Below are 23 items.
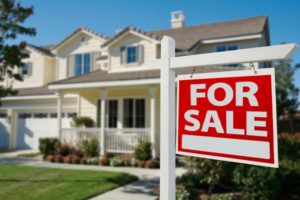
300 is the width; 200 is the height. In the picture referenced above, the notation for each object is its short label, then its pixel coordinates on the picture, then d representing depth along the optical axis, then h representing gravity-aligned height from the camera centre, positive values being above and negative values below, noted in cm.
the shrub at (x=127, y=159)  1238 -167
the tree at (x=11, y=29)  918 +287
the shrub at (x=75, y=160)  1306 -178
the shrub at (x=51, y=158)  1335 -174
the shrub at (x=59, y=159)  1328 -177
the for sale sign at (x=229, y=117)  227 +3
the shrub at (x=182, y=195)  663 -168
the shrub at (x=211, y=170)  725 -124
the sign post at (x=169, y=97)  269 +23
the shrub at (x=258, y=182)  655 -137
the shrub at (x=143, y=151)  1236 -130
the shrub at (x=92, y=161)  1277 -178
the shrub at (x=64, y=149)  1379 -139
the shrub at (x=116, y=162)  1237 -177
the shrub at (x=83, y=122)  1592 -12
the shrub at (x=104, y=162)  1255 -179
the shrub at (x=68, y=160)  1315 -179
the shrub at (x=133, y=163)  1220 -177
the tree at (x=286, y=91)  1910 +204
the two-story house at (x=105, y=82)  1373 +186
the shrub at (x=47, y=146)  1396 -125
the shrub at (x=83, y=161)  1293 -181
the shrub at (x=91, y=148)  1354 -130
